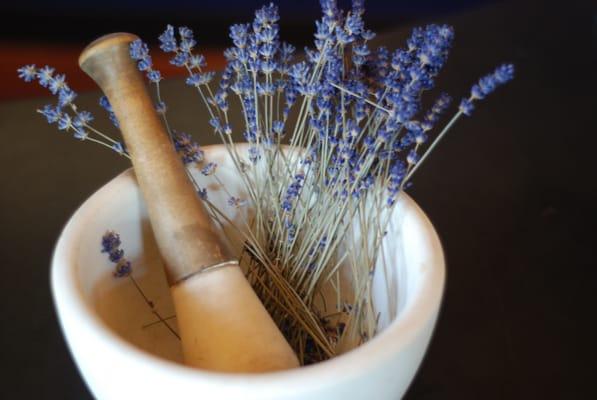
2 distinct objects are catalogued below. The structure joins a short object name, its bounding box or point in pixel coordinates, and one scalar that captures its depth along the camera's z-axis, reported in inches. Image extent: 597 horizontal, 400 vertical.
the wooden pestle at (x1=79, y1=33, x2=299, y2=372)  17.8
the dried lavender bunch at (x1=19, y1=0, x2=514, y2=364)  18.8
